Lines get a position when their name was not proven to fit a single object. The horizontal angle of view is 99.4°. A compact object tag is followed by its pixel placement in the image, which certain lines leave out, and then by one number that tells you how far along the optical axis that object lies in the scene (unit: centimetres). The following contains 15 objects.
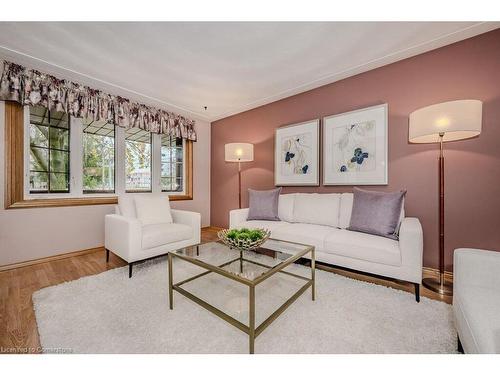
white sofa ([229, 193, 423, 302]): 172
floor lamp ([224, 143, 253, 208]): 350
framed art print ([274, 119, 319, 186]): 311
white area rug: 123
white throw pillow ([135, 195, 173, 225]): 268
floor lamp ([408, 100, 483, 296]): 169
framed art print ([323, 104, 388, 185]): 256
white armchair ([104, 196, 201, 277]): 220
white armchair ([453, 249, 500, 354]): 82
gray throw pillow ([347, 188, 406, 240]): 203
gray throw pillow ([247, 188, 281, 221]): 294
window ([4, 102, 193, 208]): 244
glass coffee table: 119
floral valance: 231
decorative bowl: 168
